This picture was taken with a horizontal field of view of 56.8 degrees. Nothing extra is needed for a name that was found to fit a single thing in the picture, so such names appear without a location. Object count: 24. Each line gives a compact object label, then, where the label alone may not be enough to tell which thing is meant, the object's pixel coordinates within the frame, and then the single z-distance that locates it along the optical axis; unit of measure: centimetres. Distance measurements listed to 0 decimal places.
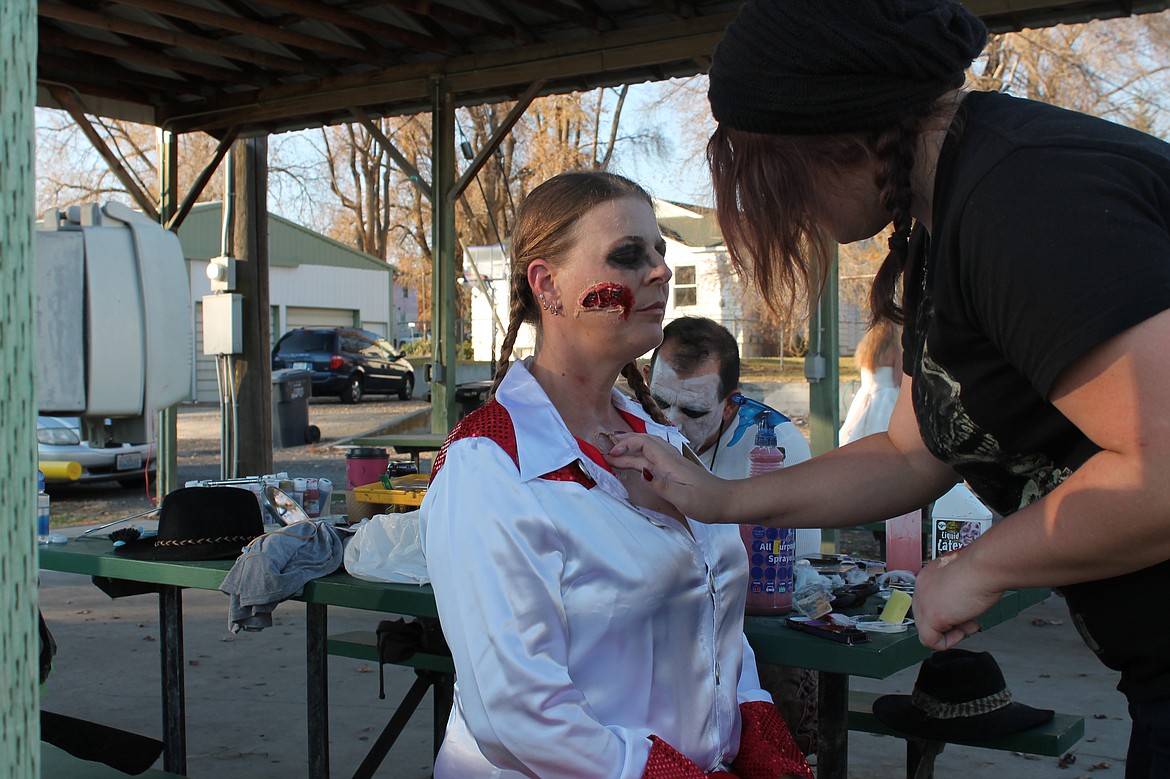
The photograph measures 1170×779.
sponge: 269
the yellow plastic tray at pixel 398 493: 412
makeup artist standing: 103
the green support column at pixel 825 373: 777
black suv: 2472
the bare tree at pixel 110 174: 3072
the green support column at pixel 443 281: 920
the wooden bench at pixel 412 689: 381
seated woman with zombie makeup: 194
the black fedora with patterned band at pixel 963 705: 293
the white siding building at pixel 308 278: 2956
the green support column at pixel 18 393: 70
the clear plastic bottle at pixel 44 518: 383
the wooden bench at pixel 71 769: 265
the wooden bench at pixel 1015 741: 286
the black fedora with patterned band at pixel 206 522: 354
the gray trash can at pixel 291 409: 1641
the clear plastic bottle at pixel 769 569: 275
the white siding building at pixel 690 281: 3231
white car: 1155
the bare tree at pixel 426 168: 2848
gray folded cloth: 316
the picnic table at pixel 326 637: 247
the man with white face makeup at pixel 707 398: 383
